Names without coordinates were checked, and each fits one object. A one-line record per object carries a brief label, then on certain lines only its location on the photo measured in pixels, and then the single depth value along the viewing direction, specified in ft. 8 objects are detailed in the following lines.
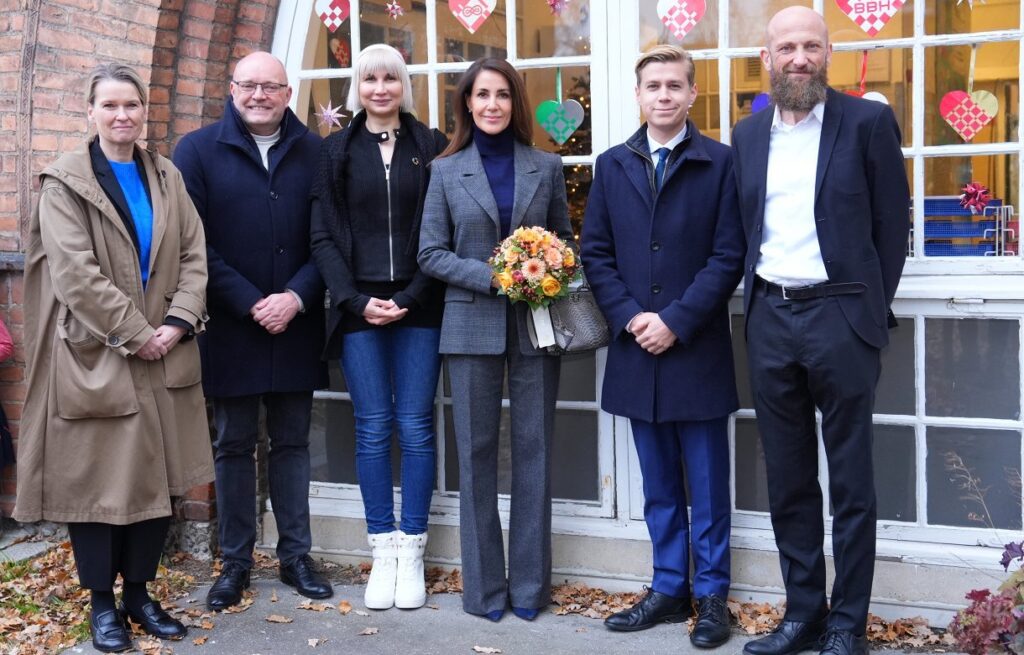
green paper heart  16.29
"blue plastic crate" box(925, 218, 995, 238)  14.73
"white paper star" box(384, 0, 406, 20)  17.12
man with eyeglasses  15.21
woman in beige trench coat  13.29
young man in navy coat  13.93
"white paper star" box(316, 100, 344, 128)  17.62
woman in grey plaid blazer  14.60
